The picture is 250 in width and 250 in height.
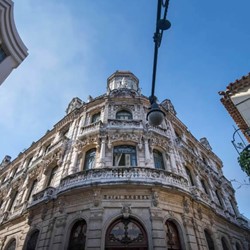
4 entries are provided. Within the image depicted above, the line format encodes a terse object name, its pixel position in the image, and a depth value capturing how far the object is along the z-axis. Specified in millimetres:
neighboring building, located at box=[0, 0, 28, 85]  7117
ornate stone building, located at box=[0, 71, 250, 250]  10203
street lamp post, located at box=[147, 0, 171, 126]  3568
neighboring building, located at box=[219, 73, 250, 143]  9795
